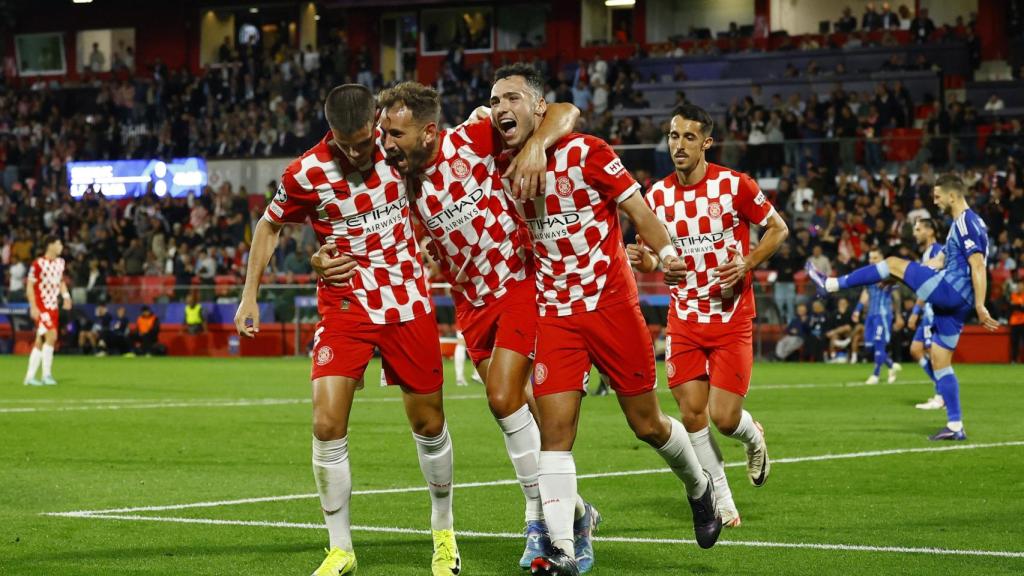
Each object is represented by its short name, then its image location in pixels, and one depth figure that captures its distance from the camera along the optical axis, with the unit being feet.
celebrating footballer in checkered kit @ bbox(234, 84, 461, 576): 45.60
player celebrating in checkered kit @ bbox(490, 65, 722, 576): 45.85
